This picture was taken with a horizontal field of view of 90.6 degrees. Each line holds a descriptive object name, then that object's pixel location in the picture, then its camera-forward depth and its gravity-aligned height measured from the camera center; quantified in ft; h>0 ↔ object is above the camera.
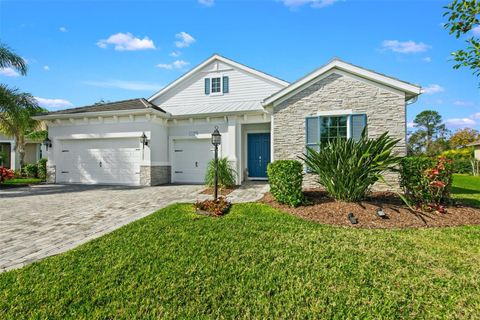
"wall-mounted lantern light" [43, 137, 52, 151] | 41.28 +3.06
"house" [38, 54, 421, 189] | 29.91 +4.82
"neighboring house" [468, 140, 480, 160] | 90.77 +4.30
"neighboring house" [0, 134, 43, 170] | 69.00 +2.74
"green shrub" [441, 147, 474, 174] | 71.36 -0.13
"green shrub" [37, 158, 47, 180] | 51.11 -1.61
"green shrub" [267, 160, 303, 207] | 20.81 -1.94
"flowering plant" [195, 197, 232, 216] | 19.04 -3.87
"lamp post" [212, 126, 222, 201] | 23.93 +2.14
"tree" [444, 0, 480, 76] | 13.96 +8.18
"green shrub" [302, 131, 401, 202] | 19.40 -0.35
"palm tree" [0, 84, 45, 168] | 38.37 +8.66
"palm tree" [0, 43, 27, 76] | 37.35 +16.06
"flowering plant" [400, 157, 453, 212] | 19.39 -1.73
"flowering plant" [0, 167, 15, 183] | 38.81 -2.35
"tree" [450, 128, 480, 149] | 111.92 +10.73
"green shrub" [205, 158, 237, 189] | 32.76 -2.15
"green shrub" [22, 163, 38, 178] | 54.80 -2.21
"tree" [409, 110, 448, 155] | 143.23 +18.67
